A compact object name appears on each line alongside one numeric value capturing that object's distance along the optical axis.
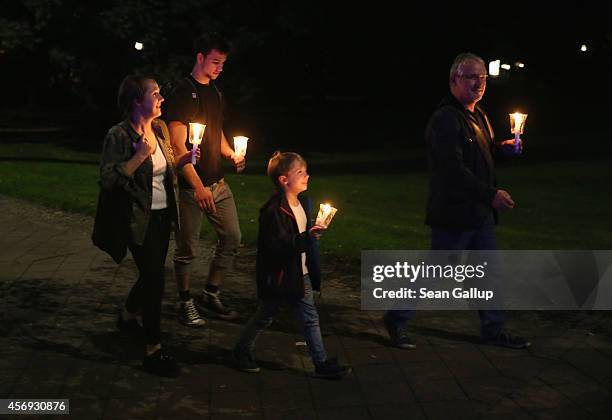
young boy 5.00
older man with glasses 5.54
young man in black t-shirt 5.89
